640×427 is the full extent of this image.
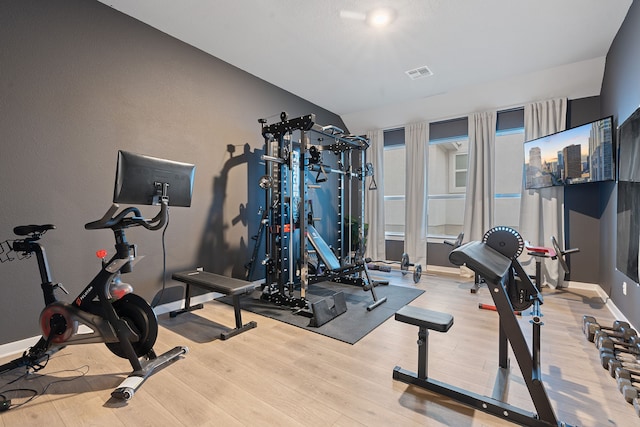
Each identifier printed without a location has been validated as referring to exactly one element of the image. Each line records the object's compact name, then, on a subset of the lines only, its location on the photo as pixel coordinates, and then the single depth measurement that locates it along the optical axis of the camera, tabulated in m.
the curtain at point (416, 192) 5.55
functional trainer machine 3.31
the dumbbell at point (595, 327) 2.50
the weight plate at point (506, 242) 1.82
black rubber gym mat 2.78
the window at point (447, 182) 6.48
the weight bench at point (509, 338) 1.49
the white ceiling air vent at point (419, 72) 4.09
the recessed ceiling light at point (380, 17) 2.87
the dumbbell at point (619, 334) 2.36
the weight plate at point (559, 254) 3.36
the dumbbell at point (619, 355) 2.08
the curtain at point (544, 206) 4.33
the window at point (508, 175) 4.99
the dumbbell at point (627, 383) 1.69
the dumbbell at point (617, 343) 2.23
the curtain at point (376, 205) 6.11
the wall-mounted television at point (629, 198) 2.42
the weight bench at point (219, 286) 2.68
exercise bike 1.93
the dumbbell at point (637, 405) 1.60
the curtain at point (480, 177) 4.89
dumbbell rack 1.76
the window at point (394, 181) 6.18
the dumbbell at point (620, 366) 1.97
